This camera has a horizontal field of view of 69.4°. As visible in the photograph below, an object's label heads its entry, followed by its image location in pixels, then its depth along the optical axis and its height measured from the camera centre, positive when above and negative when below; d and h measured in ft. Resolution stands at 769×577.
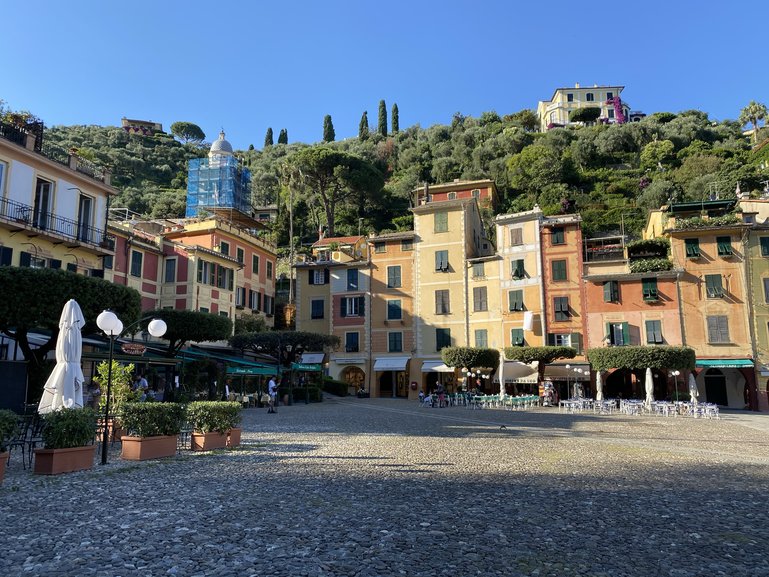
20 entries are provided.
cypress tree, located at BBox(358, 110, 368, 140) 392.68 +172.03
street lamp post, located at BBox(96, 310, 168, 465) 37.11 +3.15
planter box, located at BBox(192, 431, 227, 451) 41.70 -5.29
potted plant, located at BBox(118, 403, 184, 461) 36.96 -4.10
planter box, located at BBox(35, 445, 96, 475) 31.27 -5.10
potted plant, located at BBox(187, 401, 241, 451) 41.83 -4.09
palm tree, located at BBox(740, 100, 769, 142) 282.77 +128.94
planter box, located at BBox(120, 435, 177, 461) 36.78 -5.17
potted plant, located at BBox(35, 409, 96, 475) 31.37 -4.16
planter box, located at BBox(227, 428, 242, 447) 43.91 -5.34
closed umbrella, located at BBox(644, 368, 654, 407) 91.56 -3.46
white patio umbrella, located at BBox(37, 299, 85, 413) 40.22 +0.03
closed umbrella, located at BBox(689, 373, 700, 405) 91.02 -3.48
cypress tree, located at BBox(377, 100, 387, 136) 406.78 +183.14
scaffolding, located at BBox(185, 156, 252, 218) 226.38 +76.14
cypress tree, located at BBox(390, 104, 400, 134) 413.39 +184.19
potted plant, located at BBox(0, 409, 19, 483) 27.40 -2.96
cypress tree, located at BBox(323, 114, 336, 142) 435.12 +188.73
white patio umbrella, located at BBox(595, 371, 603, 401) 97.94 -3.14
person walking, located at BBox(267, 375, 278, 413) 87.93 -3.86
